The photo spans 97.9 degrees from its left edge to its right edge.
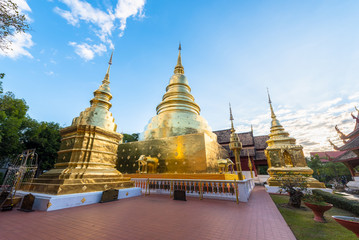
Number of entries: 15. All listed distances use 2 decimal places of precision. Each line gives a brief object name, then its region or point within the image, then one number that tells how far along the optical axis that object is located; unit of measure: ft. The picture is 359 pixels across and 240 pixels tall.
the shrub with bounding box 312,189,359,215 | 17.65
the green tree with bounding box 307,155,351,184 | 87.04
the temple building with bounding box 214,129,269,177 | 67.00
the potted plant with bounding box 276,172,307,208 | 20.65
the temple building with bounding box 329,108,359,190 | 41.21
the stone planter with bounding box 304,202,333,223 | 14.61
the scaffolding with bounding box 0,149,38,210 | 14.50
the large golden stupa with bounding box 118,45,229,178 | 33.09
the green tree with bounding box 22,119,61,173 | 52.90
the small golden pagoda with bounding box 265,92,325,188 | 35.26
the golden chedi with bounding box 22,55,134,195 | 18.43
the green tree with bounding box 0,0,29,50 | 15.29
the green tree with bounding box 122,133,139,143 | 92.52
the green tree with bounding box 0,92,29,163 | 40.26
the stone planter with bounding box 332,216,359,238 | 8.44
